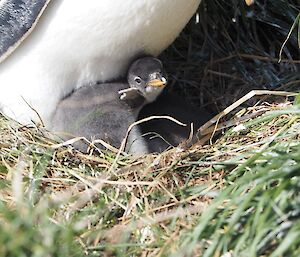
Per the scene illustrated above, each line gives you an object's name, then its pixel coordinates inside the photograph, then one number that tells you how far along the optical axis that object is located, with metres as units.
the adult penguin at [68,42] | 4.70
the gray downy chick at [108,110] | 5.00
